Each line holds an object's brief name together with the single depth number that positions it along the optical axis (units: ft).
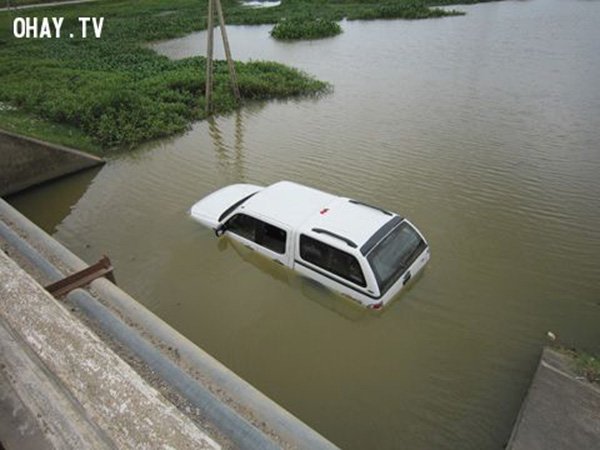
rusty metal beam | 13.89
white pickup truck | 20.81
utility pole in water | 49.14
